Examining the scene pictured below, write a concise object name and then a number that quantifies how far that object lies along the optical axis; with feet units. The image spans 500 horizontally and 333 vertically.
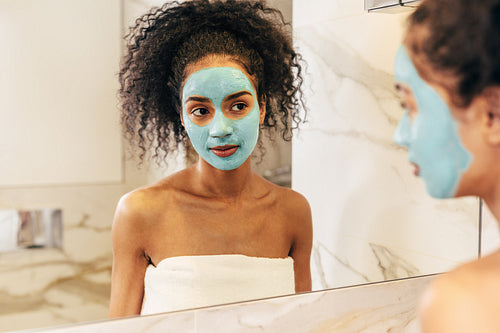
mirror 2.28
